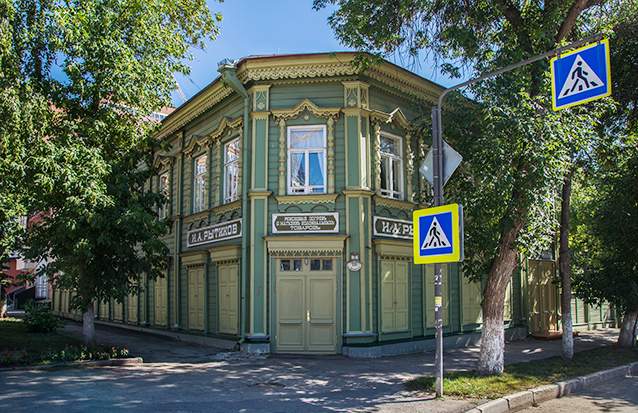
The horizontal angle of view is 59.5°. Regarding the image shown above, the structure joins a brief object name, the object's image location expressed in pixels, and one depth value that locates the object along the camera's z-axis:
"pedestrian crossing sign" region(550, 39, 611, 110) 7.62
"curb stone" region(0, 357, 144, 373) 11.50
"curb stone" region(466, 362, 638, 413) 8.52
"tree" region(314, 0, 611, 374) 9.83
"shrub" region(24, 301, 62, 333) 17.48
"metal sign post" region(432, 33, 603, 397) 8.20
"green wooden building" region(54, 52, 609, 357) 13.98
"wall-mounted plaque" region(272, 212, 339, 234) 14.11
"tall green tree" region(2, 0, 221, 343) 12.56
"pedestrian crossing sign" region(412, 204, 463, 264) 8.51
